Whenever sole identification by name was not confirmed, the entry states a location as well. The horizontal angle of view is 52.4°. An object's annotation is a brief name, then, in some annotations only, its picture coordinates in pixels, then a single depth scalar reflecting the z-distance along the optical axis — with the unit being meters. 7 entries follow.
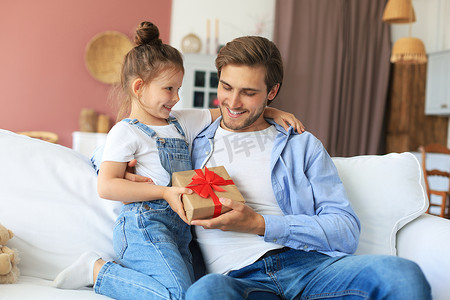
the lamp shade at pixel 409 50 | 4.42
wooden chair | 3.99
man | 1.15
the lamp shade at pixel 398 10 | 4.23
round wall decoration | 4.95
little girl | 1.29
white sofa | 1.45
